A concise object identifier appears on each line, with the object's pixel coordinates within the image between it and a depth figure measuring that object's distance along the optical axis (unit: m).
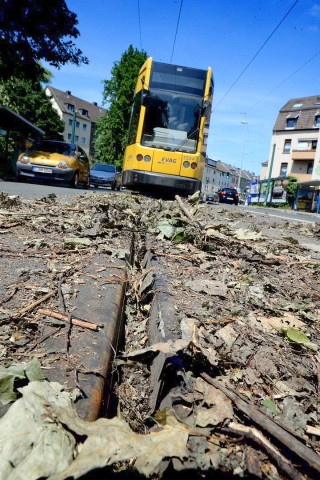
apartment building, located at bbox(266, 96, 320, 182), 49.69
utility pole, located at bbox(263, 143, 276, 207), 42.41
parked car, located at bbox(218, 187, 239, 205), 39.66
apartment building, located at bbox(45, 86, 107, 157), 78.07
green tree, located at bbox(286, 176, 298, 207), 45.56
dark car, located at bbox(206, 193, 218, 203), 41.04
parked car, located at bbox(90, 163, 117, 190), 22.52
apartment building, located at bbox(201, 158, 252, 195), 119.38
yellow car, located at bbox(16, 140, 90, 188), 12.91
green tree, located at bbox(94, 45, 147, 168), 43.66
